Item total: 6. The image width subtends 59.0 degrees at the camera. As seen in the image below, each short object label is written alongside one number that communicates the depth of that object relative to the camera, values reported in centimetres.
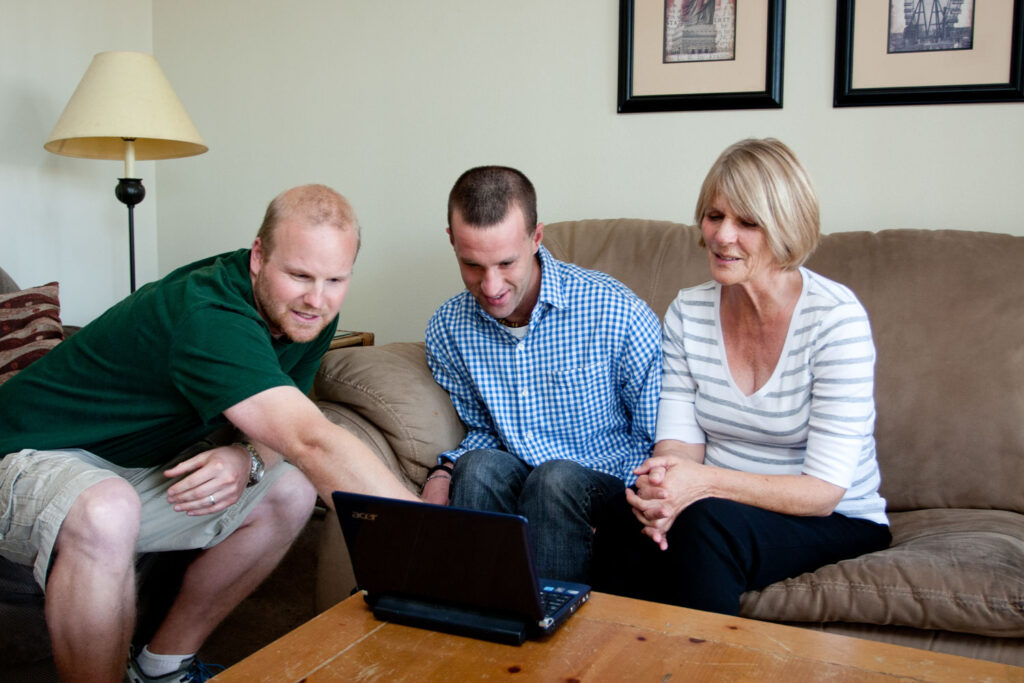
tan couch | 180
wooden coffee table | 100
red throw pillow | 199
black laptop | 108
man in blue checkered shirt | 180
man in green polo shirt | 142
